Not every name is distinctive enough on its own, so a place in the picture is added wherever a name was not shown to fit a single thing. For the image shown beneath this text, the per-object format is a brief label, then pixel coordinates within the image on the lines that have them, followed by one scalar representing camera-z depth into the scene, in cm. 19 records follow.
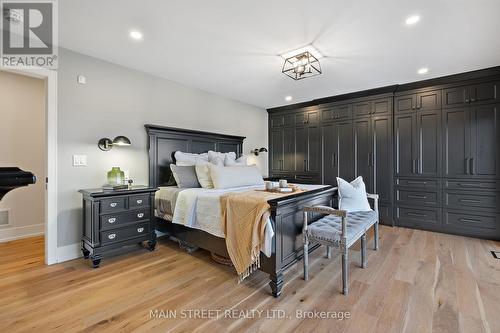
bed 198
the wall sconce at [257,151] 539
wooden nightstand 248
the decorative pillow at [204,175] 314
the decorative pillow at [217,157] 374
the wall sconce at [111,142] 288
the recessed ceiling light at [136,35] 241
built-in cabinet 341
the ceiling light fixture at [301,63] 284
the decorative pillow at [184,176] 322
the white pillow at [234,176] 301
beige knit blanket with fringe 197
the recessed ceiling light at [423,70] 335
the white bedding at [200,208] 235
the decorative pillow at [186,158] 355
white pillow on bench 277
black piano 125
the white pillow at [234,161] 383
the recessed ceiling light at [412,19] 215
